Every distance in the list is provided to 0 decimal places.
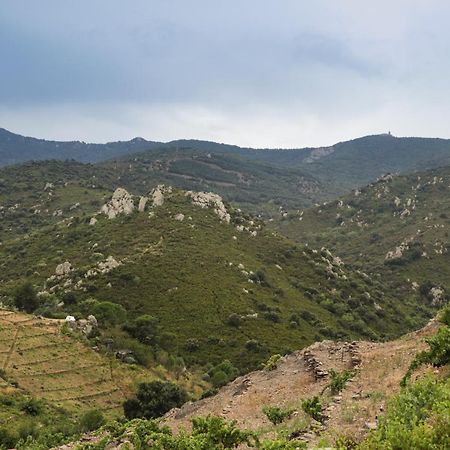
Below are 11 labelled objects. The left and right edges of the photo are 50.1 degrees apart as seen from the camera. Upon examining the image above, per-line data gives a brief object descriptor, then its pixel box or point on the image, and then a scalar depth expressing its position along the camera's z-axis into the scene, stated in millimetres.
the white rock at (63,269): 96500
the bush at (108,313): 76312
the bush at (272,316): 88750
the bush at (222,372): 63706
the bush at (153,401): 45841
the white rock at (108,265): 93312
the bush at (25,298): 81875
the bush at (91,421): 42562
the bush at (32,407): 47206
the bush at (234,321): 84062
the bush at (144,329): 74938
